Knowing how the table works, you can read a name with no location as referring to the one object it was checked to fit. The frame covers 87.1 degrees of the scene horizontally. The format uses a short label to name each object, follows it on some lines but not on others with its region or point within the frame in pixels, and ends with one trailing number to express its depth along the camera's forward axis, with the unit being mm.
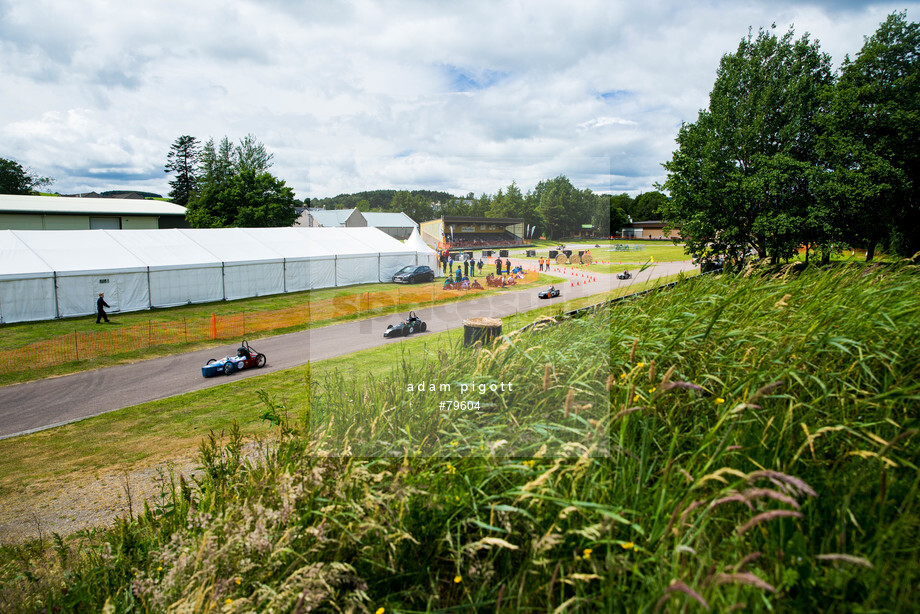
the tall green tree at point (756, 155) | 20859
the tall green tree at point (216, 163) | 56438
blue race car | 12852
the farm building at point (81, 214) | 49369
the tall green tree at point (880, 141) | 19516
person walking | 18859
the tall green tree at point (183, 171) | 90375
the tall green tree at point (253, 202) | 45281
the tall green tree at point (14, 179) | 84188
